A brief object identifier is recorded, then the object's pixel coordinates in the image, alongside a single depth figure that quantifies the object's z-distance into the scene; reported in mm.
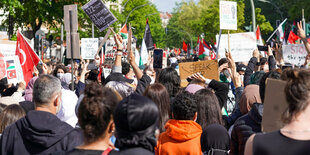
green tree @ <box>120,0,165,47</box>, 51000
